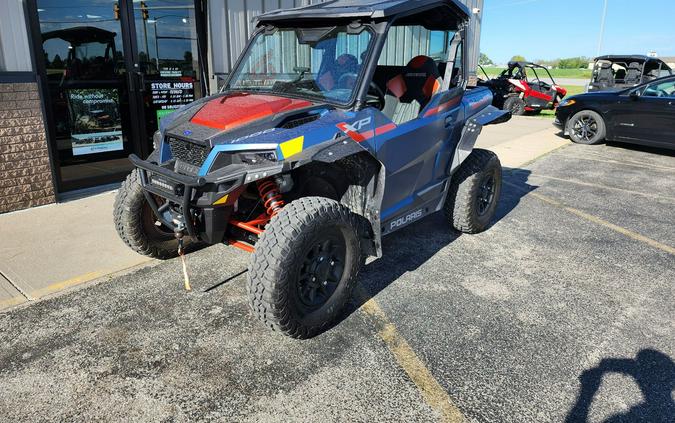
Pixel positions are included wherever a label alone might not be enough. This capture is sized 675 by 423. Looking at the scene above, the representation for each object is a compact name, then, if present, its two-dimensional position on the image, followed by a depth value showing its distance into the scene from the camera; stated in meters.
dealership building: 5.51
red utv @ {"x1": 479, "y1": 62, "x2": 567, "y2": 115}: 16.88
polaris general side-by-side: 3.01
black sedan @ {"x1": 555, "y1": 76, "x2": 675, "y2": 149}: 9.92
